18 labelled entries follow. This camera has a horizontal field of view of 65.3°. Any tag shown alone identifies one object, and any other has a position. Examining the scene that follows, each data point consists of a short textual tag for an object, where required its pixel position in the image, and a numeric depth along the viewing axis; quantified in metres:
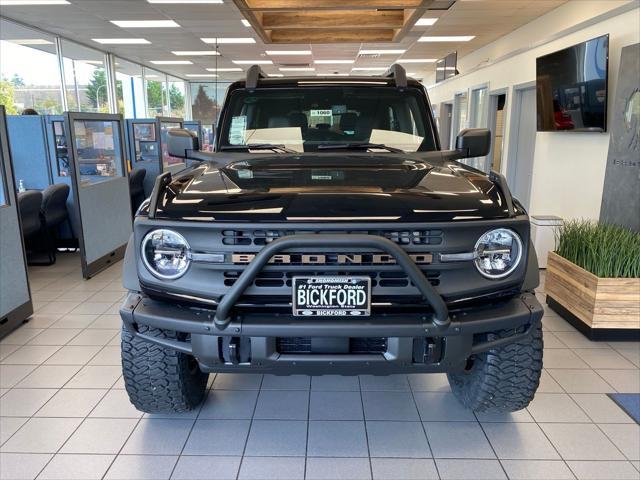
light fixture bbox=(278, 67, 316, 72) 14.36
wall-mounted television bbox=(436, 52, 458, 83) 11.14
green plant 3.12
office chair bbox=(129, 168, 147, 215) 6.51
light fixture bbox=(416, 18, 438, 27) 7.81
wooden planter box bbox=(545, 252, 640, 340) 3.07
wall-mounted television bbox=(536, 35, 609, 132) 4.55
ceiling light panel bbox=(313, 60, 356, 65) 12.88
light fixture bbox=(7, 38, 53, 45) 8.79
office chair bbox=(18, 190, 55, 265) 4.44
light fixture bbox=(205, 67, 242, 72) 14.45
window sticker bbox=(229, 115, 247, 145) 2.71
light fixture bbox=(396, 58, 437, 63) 12.63
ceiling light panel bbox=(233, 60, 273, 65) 12.95
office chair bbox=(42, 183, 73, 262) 4.84
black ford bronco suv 1.62
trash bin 4.64
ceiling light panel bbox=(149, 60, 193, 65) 13.12
